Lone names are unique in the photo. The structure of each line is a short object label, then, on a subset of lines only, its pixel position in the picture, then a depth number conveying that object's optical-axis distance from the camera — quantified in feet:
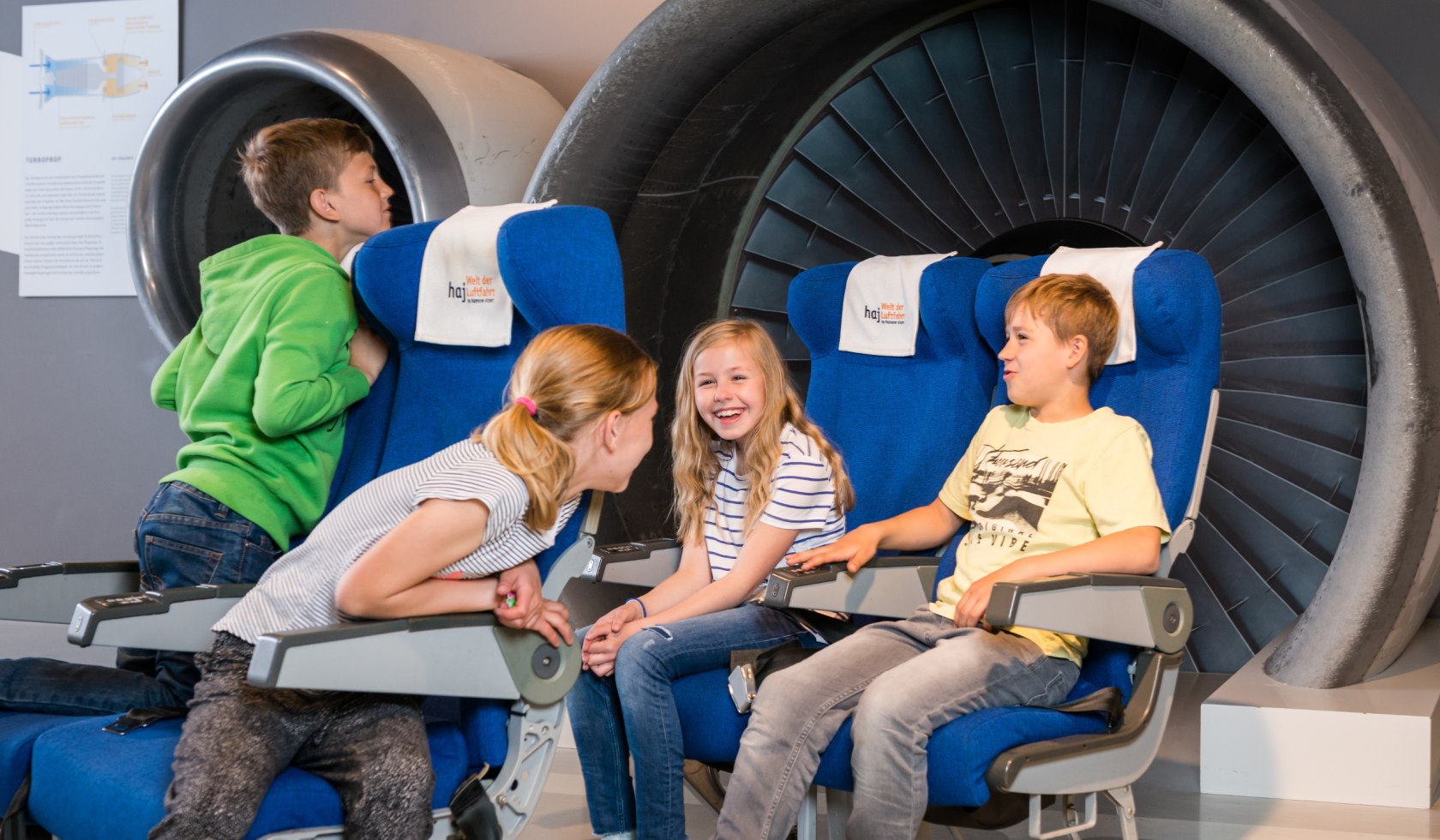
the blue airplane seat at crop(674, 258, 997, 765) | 7.85
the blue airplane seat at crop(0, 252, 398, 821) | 7.14
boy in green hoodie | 6.24
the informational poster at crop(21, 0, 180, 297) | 14.64
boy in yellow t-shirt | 5.63
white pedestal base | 7.77
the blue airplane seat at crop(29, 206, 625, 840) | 4.83
